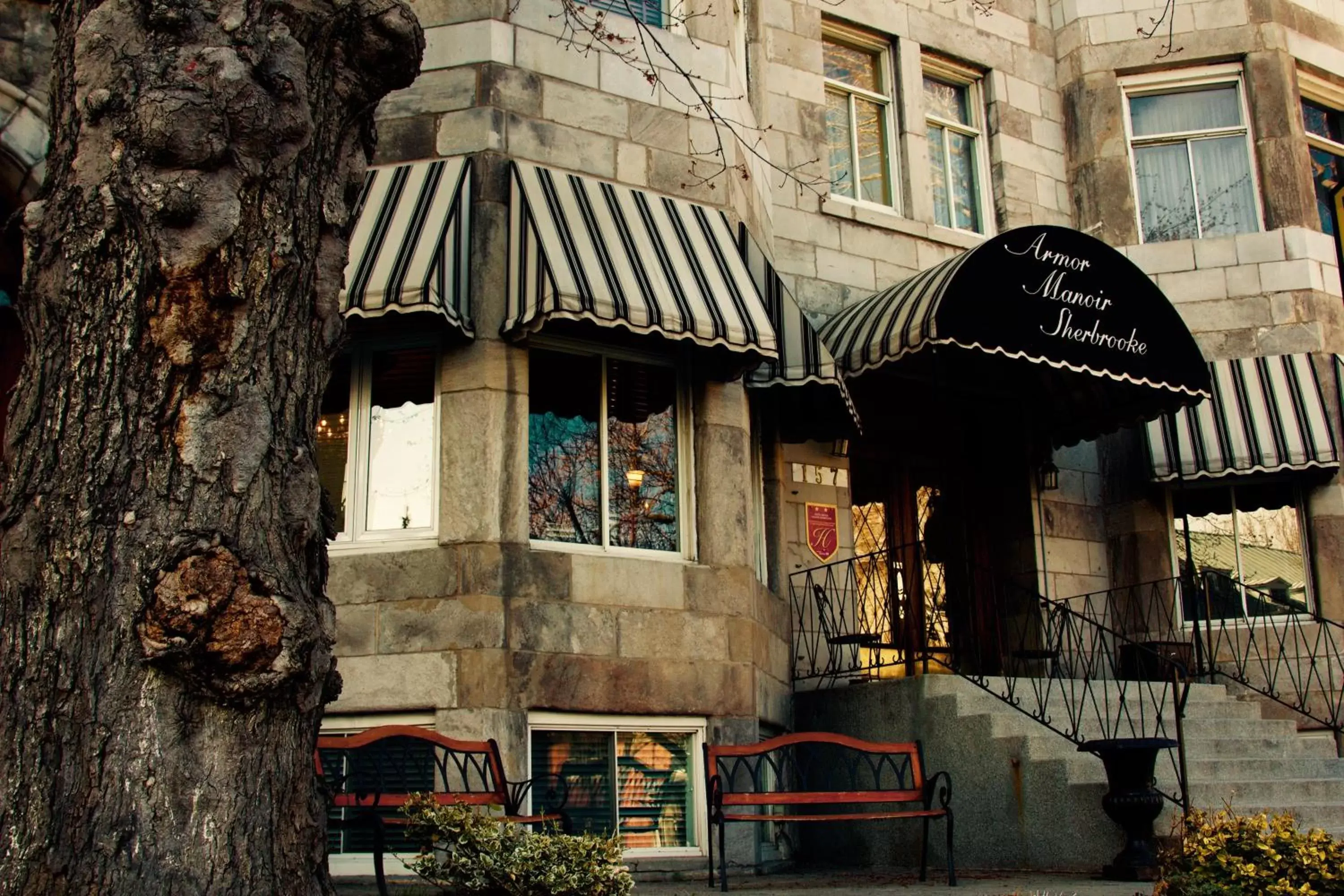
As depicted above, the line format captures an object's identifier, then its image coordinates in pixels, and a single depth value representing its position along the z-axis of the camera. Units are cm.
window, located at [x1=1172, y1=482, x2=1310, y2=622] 1406
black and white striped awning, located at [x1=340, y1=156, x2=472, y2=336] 917
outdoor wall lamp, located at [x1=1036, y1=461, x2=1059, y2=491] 1413
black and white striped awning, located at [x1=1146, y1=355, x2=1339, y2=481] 1359
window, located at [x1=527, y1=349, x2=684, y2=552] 1005
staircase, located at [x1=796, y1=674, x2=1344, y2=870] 977
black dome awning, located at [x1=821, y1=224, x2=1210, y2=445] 1130
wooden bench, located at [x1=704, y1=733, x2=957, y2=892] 891
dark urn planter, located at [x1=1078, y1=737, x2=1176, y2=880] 922
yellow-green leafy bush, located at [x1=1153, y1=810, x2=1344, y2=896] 684
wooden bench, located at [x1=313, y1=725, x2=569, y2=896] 818
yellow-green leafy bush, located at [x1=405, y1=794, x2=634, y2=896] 668
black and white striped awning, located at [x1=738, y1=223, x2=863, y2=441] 1105
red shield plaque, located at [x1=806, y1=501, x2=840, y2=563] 1275
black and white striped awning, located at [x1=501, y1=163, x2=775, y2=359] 951
